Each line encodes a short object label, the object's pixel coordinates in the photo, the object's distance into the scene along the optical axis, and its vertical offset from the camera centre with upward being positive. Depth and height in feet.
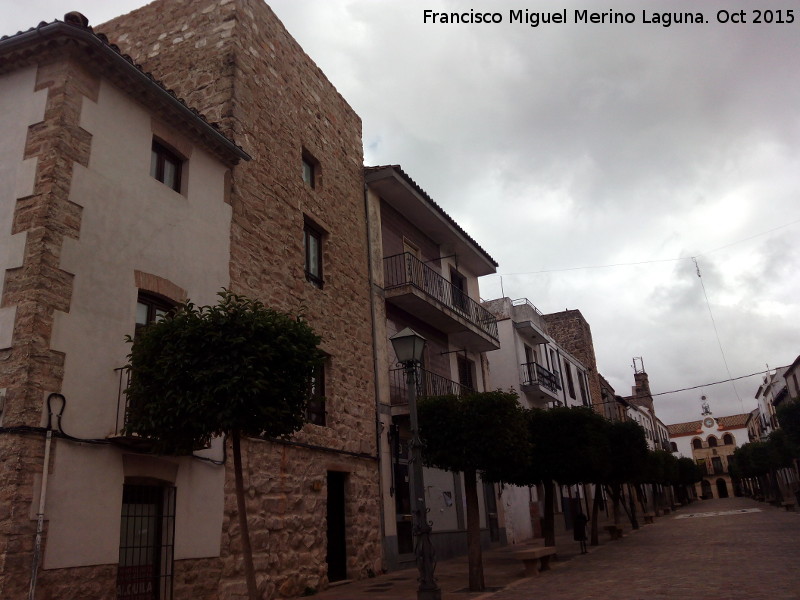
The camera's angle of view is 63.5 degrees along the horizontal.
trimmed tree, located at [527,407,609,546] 52.13 +3.82
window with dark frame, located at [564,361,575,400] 114.60 +19.68
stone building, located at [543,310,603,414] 135.54 +32.41
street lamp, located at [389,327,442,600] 29.37 +1.24
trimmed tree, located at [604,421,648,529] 73.97 +4.67
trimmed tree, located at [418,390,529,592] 37.50 +3.75
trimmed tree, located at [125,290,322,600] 22.26 +4.78
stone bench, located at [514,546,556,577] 41.52 -3.59
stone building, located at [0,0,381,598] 24.38 +11.73
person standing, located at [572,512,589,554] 56.34 -2.59
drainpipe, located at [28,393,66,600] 22.04 +0.63
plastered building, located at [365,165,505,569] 50.44 +16.78
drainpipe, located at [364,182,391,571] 46.80 +8.93
